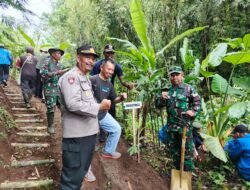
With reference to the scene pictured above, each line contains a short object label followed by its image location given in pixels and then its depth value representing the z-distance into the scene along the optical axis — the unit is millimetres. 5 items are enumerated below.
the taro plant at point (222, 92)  2808
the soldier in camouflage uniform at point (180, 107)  2755
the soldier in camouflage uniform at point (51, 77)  3443
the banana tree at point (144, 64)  2976
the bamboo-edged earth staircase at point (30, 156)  2473
